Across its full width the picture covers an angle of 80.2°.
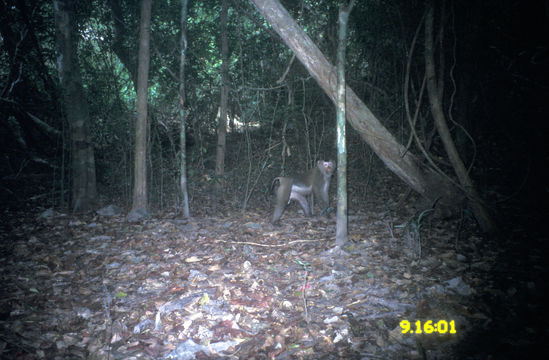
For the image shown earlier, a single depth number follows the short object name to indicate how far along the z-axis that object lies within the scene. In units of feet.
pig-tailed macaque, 25.53
